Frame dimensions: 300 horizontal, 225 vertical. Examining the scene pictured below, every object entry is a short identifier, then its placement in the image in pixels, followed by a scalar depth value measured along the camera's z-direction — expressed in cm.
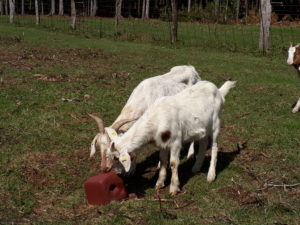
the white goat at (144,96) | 577
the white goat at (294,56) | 1013
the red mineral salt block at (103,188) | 551
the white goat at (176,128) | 587
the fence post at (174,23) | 2072
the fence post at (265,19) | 1855
